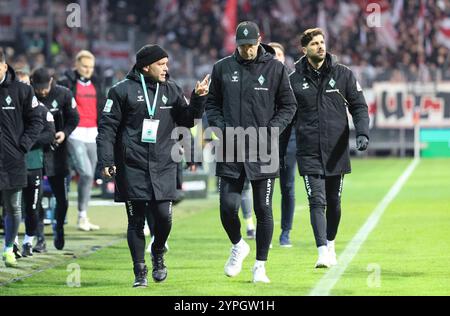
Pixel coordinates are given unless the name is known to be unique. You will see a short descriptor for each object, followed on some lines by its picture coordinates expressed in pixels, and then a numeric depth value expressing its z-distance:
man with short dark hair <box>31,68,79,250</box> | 14.92
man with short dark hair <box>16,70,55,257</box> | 14.30
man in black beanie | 11.52
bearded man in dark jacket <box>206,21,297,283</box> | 11.72
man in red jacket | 17.28
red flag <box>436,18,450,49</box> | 37.28
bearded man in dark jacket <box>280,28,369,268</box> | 12.99
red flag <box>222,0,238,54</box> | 37.25
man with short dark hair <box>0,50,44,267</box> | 13.17
